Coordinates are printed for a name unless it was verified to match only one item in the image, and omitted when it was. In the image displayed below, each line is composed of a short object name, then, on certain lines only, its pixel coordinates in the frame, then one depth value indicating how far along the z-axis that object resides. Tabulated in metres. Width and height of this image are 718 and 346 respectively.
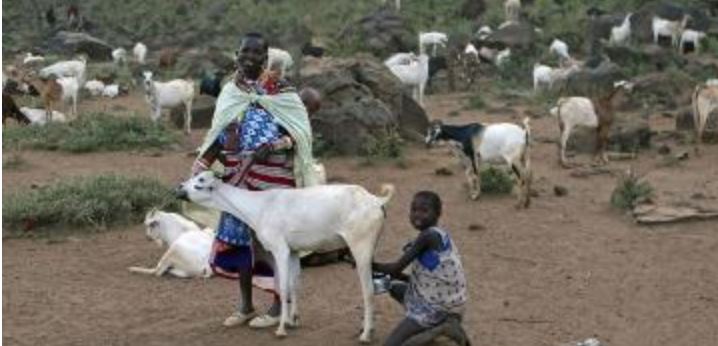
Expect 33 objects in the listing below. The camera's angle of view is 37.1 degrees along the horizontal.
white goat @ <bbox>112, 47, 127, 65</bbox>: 23.82
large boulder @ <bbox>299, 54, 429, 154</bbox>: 12.66
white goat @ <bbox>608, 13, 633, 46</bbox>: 22.44
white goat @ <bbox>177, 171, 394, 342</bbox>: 5.72
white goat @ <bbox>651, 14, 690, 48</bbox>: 22.27
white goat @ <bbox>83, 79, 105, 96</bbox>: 19.48
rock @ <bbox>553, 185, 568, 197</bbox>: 10.50
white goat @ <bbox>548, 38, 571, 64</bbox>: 21.50
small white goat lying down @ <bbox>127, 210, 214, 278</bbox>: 7.59
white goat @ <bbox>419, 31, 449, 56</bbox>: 22.64
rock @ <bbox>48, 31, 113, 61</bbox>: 25.73
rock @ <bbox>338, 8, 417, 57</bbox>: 23.28
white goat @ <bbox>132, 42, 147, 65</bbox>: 24.48
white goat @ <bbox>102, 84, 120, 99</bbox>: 19.50
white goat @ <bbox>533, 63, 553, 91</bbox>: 18.50
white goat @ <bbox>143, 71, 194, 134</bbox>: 14.63
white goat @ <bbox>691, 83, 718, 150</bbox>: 12.91
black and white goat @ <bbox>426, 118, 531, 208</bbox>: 10.02
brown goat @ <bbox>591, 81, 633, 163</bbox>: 12.11
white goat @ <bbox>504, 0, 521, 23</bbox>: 26.52
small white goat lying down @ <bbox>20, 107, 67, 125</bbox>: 15.03
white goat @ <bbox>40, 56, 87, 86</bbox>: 18.97
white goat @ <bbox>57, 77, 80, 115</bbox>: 16.28
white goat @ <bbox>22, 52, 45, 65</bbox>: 22.78
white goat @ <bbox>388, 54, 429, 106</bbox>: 16.83
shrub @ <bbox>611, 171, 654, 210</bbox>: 9.66
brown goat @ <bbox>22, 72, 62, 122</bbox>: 15.62
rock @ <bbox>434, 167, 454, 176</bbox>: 11.62
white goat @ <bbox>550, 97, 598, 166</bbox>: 11.98
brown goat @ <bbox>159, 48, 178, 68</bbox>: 23.31
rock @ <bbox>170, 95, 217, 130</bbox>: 15.37
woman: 5.94
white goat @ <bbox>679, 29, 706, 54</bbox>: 21.84
